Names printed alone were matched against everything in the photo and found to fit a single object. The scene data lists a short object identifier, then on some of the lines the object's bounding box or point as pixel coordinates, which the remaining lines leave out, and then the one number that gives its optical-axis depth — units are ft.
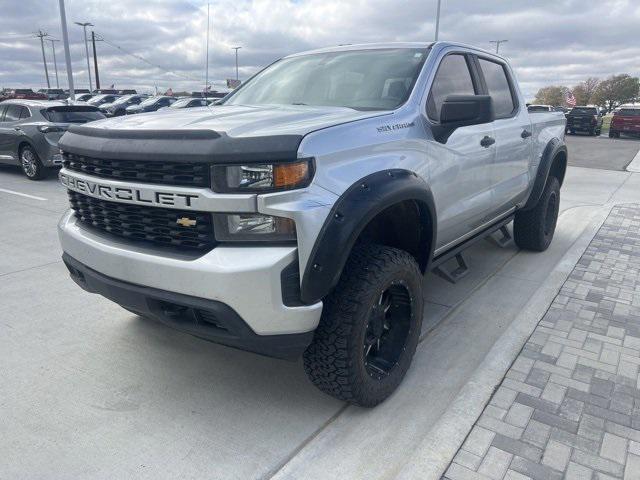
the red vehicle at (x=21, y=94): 116.69
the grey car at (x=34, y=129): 31.27
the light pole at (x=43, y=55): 209.05
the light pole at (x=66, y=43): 67.06
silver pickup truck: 6.93
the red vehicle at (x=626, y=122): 87.40
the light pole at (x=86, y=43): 139.74
